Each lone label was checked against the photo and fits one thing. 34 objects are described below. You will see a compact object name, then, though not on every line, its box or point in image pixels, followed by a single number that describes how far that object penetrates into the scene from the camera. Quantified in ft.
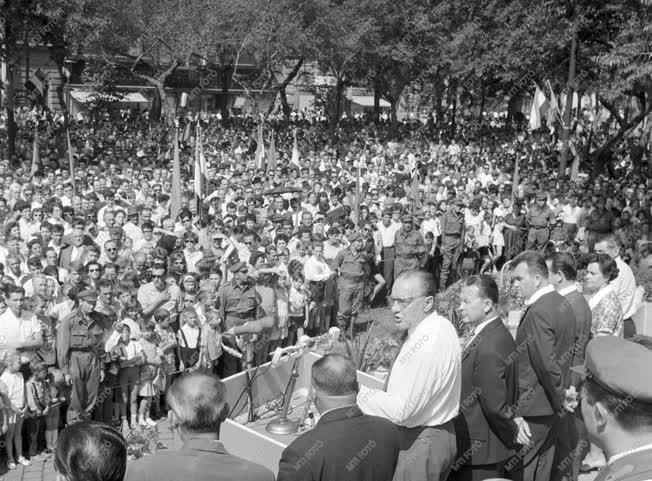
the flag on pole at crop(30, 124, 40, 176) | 62.13
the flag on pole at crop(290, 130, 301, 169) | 70.69
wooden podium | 15.85
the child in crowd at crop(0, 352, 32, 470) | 22.17
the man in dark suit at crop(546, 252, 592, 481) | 18.35
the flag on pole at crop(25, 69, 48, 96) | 104.38
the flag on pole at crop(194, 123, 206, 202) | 47.50
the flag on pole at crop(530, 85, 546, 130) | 66.67
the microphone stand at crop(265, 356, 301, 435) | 16.73
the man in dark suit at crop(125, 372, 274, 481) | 10.44
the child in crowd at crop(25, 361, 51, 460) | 22.84
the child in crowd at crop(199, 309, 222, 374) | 27.35
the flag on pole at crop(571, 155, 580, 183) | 70.38
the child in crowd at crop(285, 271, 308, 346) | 33.09
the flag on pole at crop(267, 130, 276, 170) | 68.44
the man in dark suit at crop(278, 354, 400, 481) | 11.55
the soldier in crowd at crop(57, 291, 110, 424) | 24.08
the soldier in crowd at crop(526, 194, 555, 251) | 46.83
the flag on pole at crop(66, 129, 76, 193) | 53.90
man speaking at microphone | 13.17
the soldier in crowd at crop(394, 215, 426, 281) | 40.52
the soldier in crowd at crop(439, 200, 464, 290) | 45.11
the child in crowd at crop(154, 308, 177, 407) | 26.43
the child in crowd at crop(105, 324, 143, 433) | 25.22
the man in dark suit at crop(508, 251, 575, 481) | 16.88
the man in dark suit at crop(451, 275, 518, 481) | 14.98
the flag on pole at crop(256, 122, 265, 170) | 68.39
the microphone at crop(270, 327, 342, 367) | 18.30
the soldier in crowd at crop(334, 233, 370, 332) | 36.32
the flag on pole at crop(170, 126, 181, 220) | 46.01
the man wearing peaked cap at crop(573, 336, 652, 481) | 6.91
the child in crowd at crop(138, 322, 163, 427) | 25.86
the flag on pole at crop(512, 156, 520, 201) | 62.13
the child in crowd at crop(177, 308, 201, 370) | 27.20
